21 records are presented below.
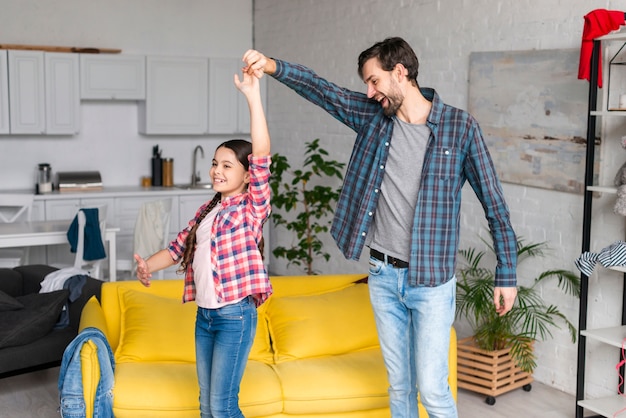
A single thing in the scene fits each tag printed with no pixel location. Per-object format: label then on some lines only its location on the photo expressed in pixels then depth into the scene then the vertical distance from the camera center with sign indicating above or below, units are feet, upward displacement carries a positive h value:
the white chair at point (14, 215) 20.92 -1.23
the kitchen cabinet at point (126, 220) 24.14 -1.44
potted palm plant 15.14 -2.96
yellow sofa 11.13 -2.70
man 9.13 -0.32
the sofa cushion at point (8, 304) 14.03 -2.31
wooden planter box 15.03 -3.65
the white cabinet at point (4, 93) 22.56 +2.12
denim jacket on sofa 10.56 -2.76
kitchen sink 25.76 -0.42
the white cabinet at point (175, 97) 25.07 +2.34
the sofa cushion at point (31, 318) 13.64 -2.52
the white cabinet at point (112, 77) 24.00 +2.82
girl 9.09 -1.12
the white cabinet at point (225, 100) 26.09 +2.36
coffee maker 23.49 -0.26
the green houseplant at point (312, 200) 21.14 -0.67
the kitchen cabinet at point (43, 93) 22.85 +2.21
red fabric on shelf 12.91 +2.48
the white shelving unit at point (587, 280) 13.12 -1.68
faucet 26.71 +0.15
